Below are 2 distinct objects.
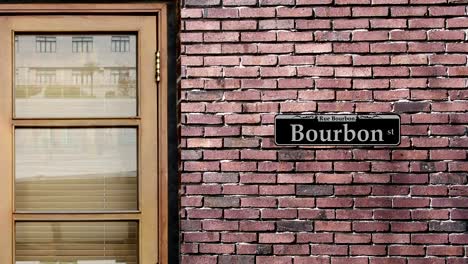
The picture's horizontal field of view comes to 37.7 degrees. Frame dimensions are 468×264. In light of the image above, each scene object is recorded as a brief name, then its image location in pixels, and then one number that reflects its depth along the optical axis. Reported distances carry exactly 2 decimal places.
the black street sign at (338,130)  4.13
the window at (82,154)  4.31
